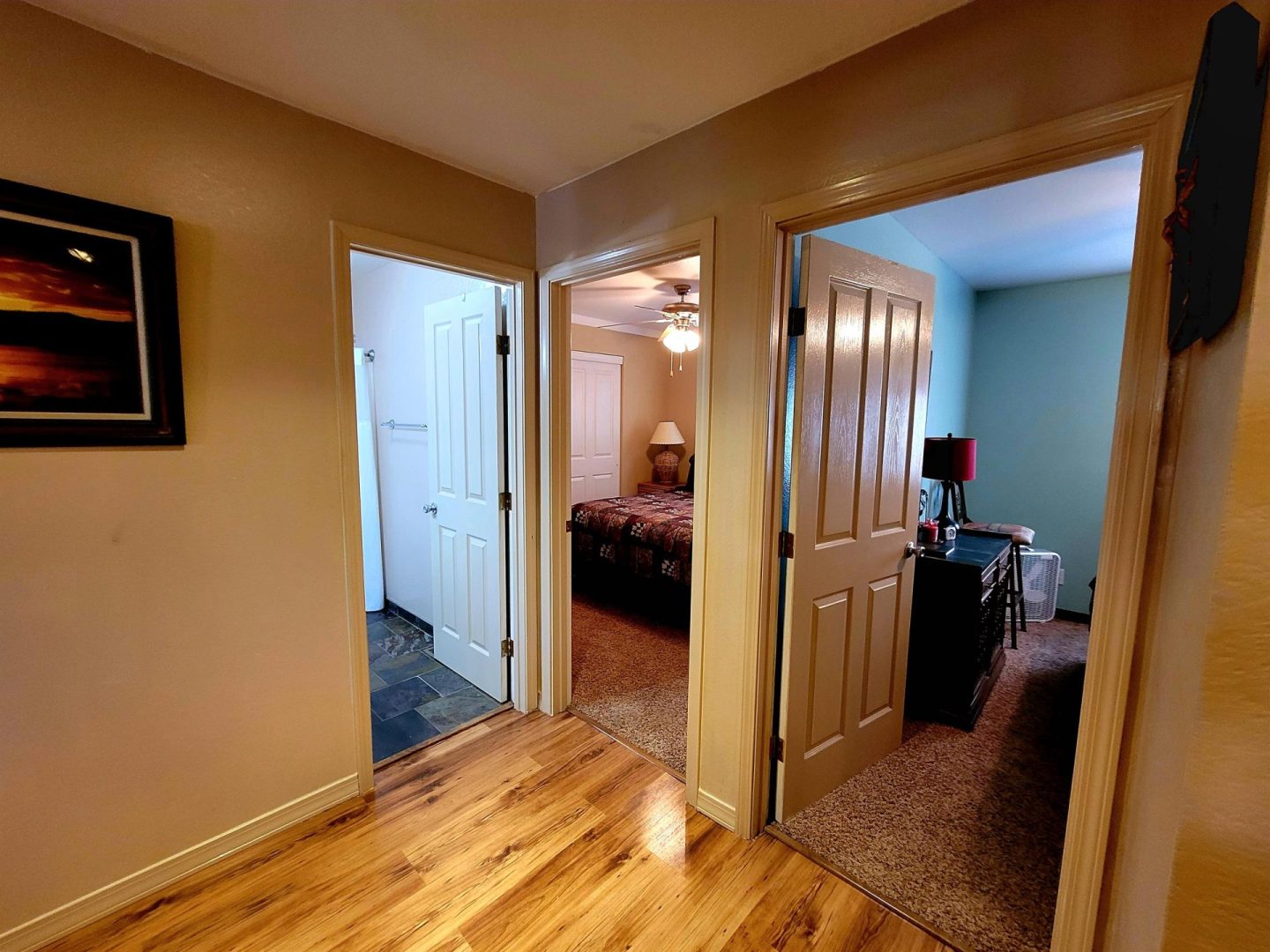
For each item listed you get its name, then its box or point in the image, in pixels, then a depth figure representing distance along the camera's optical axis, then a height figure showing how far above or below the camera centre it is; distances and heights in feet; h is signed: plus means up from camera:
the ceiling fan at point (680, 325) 13.78 +2.56
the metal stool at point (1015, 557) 11.34 -2.78
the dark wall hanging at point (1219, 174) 2.13 +1.14
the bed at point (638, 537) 11.91 -2.72
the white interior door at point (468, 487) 8.29 -1.12
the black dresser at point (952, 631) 8.01 -3.12
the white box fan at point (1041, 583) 12.80 -3.68
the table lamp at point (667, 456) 20.42 -1.30
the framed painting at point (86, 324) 4.31 +0.74
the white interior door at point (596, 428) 18.29 -0.23
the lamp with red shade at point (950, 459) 9.25 -0.56
